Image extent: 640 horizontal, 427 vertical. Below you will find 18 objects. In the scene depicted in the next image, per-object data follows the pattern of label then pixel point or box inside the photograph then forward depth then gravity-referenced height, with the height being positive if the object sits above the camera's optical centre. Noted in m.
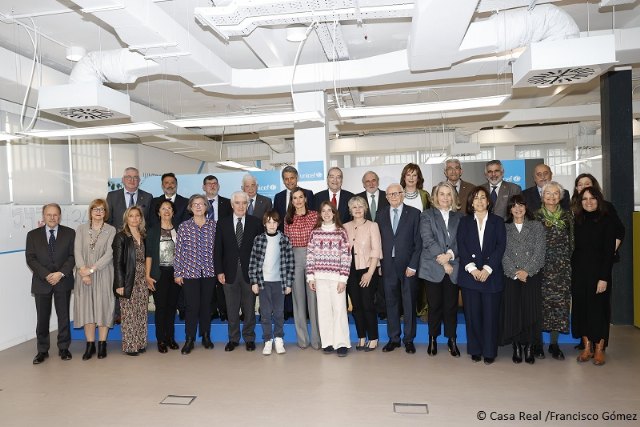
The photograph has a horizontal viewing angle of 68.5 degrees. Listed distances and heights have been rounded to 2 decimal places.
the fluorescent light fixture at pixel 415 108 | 4.45 +0.96
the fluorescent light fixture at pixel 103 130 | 4.77 +0.93
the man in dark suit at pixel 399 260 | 4.65 -0.52
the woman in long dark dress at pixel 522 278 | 4.22 -0.69
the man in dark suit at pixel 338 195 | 5.22 +0.17
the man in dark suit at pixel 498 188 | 5.25 +0.17
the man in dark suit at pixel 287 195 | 5.42 +0.19
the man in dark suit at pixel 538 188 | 5.25 +0.16
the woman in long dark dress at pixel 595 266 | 4.22 -0.60
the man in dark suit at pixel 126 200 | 5.69 +0.22
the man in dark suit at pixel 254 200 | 5.56 +0.15
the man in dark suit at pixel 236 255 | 4.86 -0.43
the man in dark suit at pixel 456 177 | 5.70 +0.35
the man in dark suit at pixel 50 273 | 4.84 -0.55
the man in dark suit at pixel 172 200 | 5.57 +0.19
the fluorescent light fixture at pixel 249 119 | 4.61 +0.94
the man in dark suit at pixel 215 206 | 5.61 +0.09
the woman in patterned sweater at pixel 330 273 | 4.59 -0.62
